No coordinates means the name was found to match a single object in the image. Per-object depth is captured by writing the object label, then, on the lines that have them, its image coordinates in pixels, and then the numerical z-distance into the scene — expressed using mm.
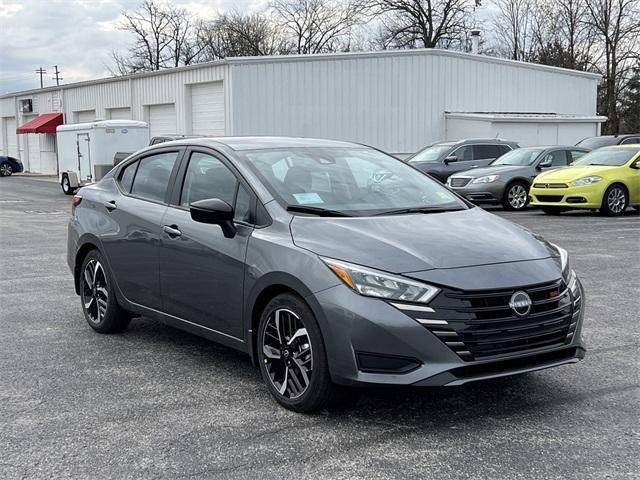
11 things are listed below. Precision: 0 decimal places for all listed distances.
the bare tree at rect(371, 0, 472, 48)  50562
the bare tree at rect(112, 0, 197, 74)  67150
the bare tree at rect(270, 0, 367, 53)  62000
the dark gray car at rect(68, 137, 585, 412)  3896
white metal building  26062
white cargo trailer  24609
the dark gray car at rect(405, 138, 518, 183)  19922
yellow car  15492
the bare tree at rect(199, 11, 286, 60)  63188
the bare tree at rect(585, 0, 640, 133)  48062
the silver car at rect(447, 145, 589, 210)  17844
